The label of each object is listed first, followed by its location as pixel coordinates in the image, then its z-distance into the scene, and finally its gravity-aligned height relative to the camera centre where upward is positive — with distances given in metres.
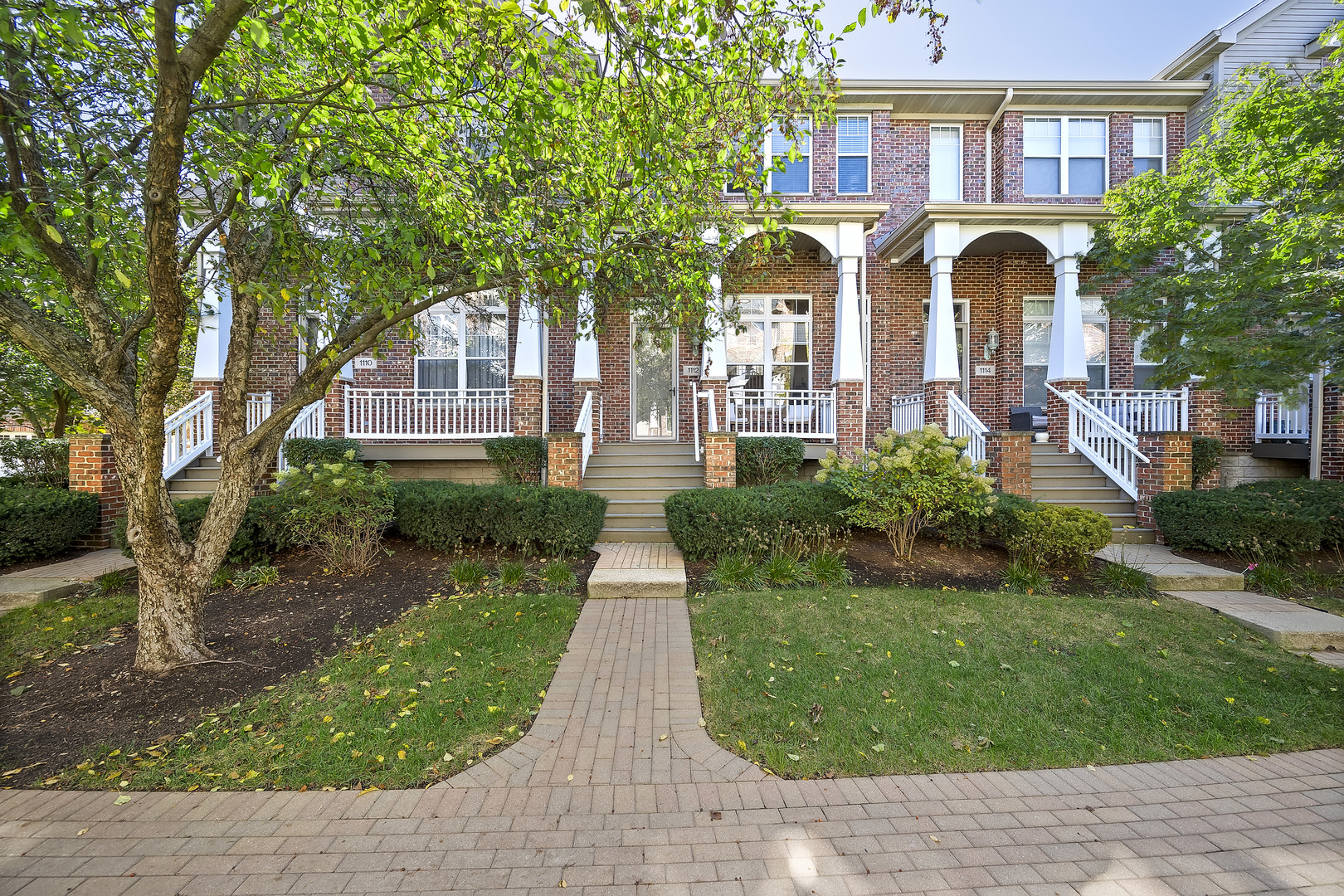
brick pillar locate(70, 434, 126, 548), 7.28 -0.46
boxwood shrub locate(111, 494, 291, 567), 6.16 -1.06
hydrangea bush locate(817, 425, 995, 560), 6.06 -0.53
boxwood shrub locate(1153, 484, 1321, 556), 6.08 -0.98
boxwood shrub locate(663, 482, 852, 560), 6.21 -0.93
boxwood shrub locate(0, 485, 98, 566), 6.43 -1.03
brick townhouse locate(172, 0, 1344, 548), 9.11 +2.01
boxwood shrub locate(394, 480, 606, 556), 6.38 -0.94
